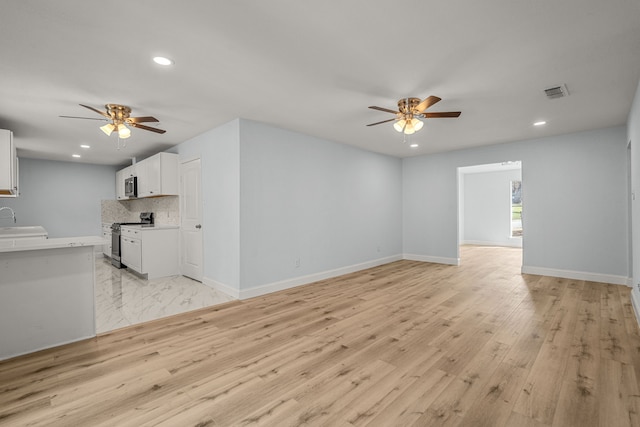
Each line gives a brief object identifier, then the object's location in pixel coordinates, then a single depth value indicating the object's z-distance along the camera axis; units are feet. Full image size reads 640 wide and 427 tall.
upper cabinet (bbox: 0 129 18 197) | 12.99
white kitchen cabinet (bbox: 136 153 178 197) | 17.95
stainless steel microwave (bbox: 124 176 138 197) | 21.36
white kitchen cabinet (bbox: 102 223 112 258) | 24.04
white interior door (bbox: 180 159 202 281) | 16.53
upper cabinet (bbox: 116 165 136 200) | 22.58
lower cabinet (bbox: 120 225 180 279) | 17.04
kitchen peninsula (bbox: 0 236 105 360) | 8.32
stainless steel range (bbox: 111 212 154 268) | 20.84
